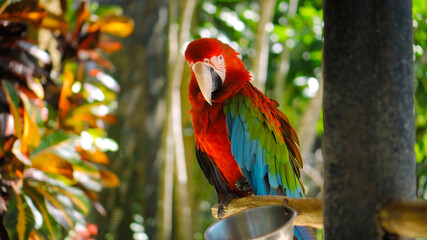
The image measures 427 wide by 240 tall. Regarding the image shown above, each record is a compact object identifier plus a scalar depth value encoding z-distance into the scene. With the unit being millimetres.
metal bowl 2331
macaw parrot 2653
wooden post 1986
